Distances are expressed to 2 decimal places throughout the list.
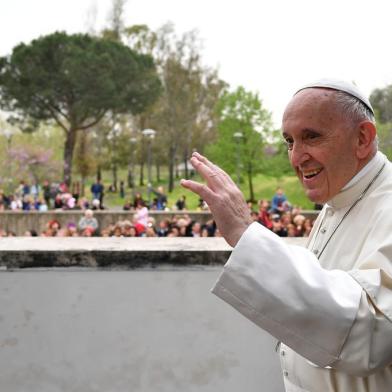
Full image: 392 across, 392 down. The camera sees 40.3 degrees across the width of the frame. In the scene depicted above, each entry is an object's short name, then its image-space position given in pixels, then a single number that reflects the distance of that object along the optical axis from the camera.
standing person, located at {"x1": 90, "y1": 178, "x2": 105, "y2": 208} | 22.89
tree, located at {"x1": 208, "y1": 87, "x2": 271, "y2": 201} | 32.19
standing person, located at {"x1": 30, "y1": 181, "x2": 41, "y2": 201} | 23.02
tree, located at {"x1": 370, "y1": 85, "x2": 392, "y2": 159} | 30.92
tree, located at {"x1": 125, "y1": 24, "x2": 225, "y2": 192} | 42.34
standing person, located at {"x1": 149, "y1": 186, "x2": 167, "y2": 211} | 17.95
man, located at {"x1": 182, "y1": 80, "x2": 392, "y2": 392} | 1.08
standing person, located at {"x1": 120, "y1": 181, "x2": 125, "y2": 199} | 36.24
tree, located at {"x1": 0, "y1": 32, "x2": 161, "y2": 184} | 31.11
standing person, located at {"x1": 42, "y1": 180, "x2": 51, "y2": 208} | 22.97
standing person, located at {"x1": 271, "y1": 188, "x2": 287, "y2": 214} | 14.03
